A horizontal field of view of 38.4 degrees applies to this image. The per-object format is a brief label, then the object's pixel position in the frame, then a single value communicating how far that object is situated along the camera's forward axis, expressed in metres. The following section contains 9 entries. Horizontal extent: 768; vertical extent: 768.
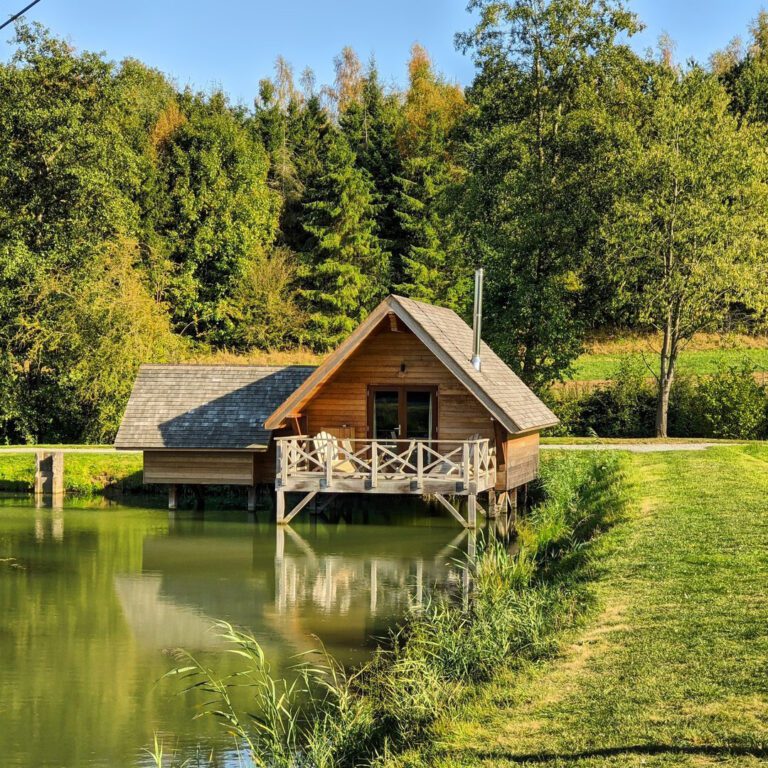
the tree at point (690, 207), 30.94
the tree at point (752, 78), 48.75
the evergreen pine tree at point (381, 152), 56.50
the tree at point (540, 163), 33.06
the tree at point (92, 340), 35.62
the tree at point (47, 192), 35.22
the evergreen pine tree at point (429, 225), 51.91
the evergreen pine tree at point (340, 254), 51.81
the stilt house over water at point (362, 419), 21.70
